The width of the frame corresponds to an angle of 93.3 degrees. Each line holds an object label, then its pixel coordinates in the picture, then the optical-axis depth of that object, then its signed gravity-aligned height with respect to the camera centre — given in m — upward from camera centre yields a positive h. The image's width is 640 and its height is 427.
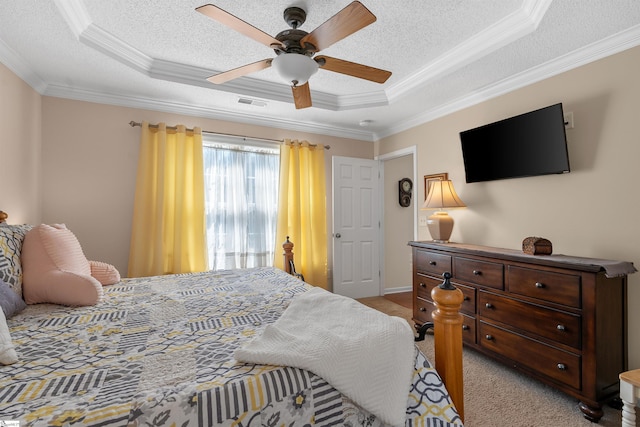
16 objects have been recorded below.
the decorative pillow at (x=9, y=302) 1.42 -0.39
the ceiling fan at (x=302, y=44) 1.54 +1.02
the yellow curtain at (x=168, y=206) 3.22 +0.15
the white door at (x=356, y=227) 4.27 -0.14
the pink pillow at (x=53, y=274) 1.67 -0.30
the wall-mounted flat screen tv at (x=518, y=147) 2.35 +0.60
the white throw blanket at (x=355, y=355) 0.99 -0.47
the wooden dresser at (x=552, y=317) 1.84 -0.71
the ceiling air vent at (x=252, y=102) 3.30 +1.31
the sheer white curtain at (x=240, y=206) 3.64 +0.16
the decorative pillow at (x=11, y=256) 1.58 -0.19
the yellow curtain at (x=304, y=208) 3.96 +0.13
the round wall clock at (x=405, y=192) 4.87 +0.40
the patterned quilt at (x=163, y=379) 0.82 -0.50
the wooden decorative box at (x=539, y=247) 2.24 -0.24
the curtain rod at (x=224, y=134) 3.24 +1.04
